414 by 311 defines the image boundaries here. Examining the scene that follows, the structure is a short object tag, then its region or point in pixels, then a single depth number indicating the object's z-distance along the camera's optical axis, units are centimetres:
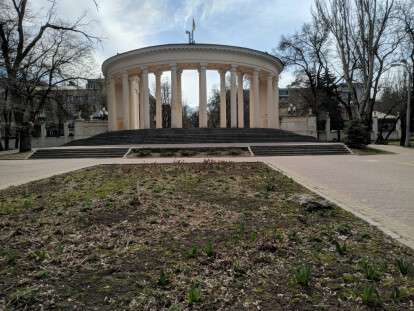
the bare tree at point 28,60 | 2573
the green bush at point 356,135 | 2641
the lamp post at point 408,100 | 2797
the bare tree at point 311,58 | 4031
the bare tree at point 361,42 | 3098
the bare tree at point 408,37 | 3020
